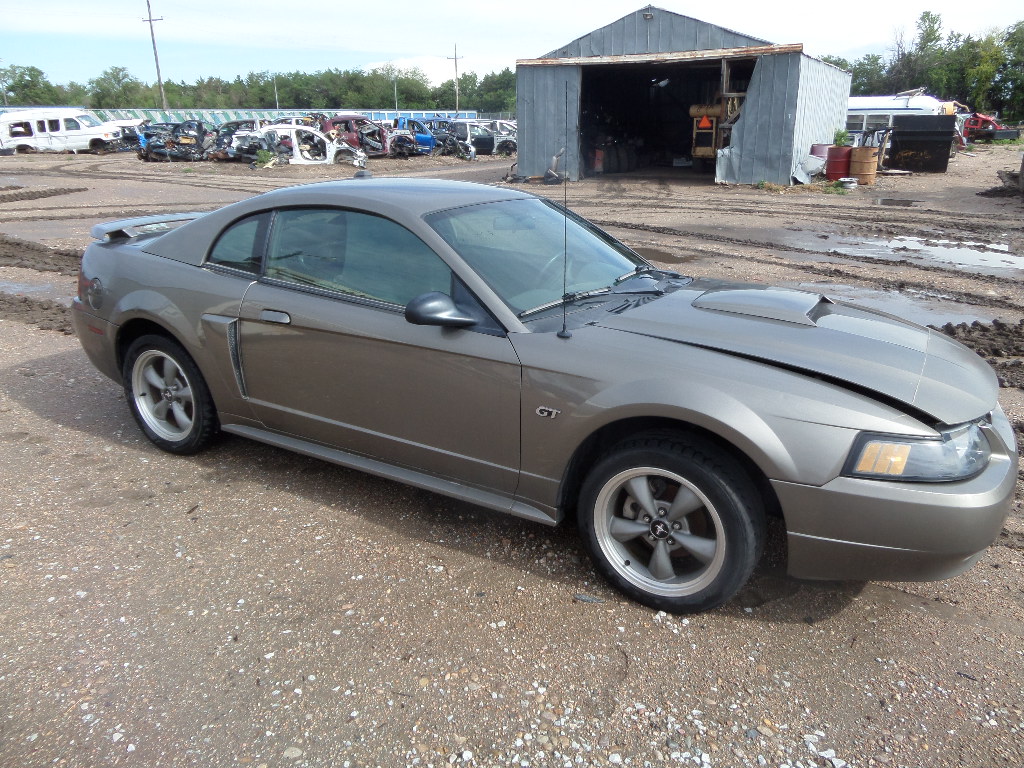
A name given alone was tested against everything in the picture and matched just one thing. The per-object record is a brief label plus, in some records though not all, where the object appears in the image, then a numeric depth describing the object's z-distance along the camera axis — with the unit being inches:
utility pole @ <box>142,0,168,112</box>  2383.2
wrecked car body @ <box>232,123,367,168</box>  1095.0
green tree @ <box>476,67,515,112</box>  3855.1
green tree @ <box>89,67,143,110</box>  3242.4
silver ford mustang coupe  101.5
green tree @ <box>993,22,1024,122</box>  2142.0
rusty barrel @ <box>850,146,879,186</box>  803.0
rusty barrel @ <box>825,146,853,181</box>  829.5
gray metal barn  832.3
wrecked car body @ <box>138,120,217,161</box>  1165.1
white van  1296.8
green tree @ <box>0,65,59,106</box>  3267.5
